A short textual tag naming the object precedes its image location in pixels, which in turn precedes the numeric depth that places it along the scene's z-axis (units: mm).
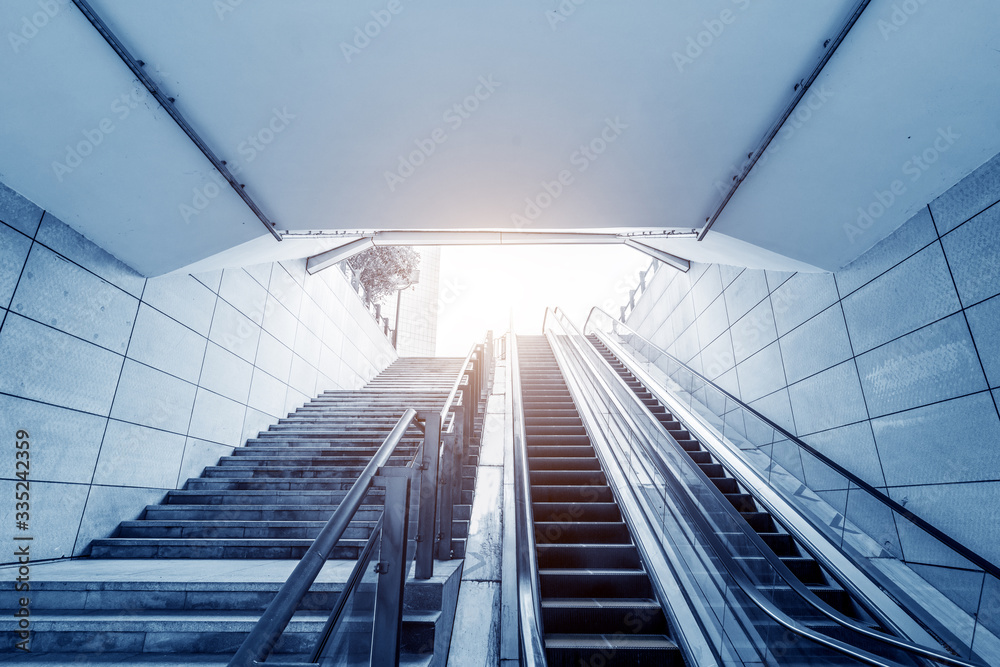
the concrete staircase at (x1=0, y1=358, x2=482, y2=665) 2119
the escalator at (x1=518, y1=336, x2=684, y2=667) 2471
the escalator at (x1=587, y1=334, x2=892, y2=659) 2730
